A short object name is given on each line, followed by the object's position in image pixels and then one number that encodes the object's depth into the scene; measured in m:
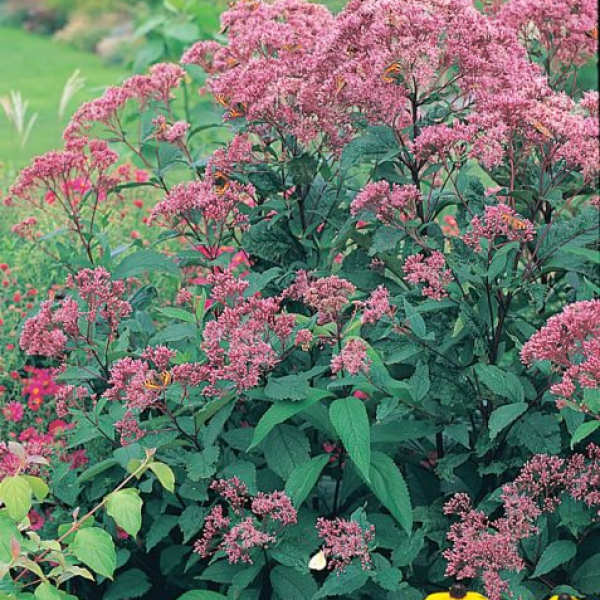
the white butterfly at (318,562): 2.32
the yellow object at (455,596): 2.03
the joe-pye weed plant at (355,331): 2.30
